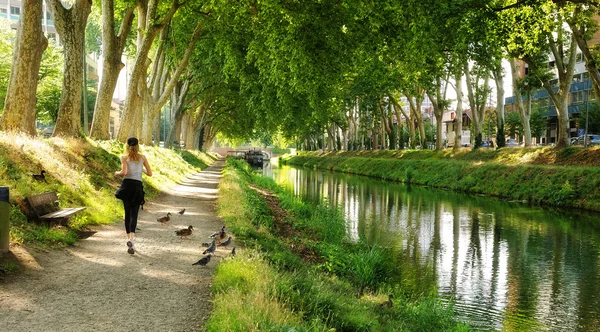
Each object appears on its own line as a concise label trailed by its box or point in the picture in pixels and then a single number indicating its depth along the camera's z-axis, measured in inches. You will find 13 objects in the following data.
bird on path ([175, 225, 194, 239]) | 452.1
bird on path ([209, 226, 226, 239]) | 431.2
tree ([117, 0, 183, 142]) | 934.4
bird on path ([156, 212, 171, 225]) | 522.9
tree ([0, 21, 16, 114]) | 2085.4
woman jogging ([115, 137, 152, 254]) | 388.8
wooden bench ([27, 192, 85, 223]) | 395.9
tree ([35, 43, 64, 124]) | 2246.6
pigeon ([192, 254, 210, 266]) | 348.8
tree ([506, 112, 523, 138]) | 3357.0
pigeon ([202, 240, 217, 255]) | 366.9
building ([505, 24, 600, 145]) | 2787.9
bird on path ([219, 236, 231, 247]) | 416.8
